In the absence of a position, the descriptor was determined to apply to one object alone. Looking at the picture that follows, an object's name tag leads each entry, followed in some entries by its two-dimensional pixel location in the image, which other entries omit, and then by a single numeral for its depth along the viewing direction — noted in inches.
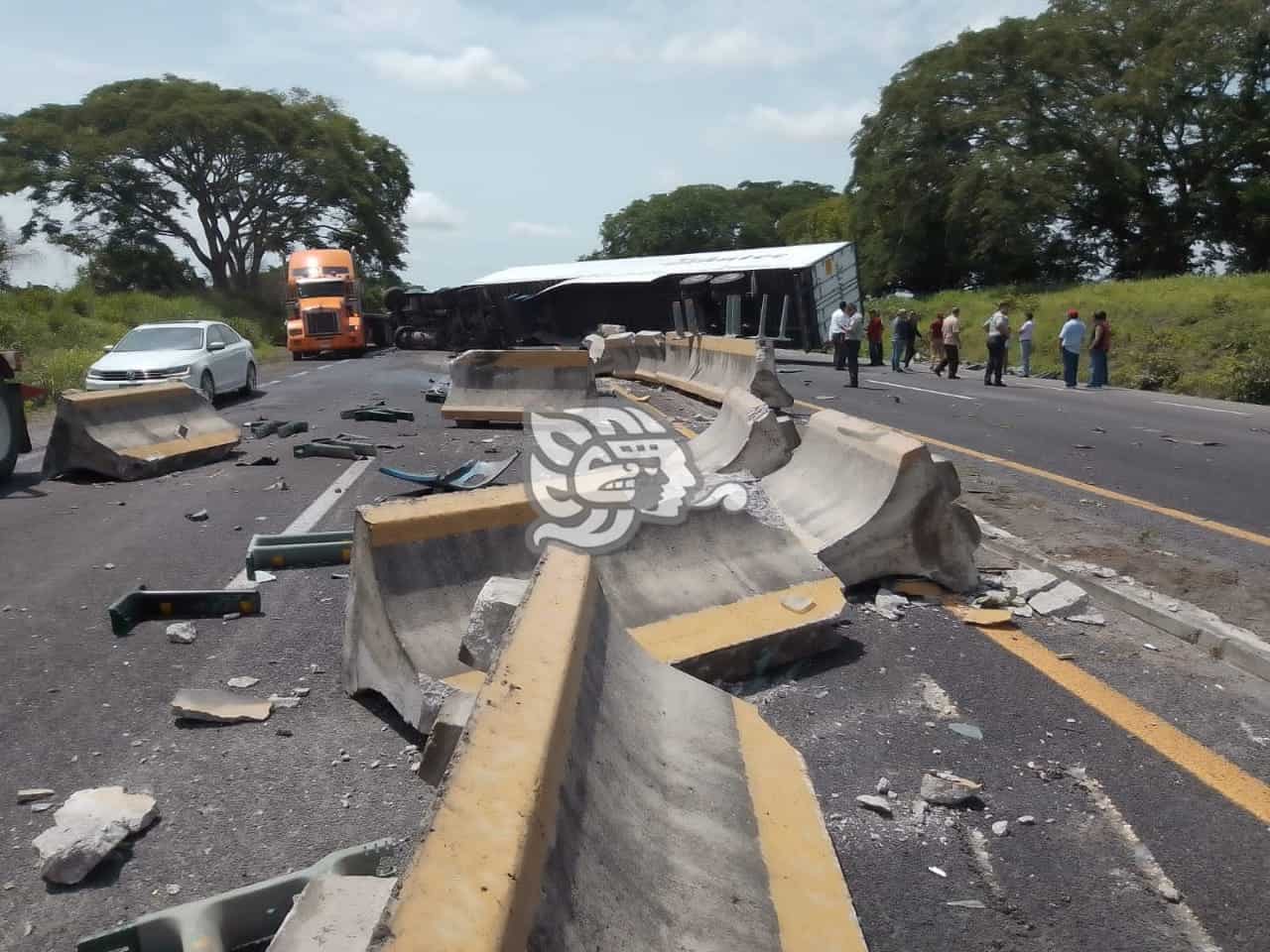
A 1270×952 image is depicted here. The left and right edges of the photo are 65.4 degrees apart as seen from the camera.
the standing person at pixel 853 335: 847.1
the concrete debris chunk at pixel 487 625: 148.3
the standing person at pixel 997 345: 854.5
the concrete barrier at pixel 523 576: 167.2
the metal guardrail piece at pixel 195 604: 217.3
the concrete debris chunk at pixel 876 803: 131.8
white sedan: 655.8
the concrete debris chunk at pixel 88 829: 121.5
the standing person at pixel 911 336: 1123.3
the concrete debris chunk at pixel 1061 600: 209.2
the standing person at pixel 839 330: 949.2
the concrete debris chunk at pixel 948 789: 133.7
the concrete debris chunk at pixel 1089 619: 202.6
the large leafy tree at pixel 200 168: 1835.6
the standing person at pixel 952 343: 982.4
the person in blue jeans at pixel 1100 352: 837.8
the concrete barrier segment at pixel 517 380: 551.8
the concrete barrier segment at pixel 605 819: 72.1
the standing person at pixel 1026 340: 980.6
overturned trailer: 1130.7
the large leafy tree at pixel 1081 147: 1601.9
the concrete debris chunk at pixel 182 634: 202.1
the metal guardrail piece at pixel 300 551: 253.4
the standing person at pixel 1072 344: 850.1
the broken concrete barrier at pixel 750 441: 318.3
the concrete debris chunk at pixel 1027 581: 218.7
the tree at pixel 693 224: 3501.5
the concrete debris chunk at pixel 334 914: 94.3
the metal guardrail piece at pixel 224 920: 104.3
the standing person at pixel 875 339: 1168.2
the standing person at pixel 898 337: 1071.0
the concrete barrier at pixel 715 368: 526.3
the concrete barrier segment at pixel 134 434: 406.3
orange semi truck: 1391.5
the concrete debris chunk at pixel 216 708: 163.8
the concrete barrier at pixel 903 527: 217.3
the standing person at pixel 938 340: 1086.6
